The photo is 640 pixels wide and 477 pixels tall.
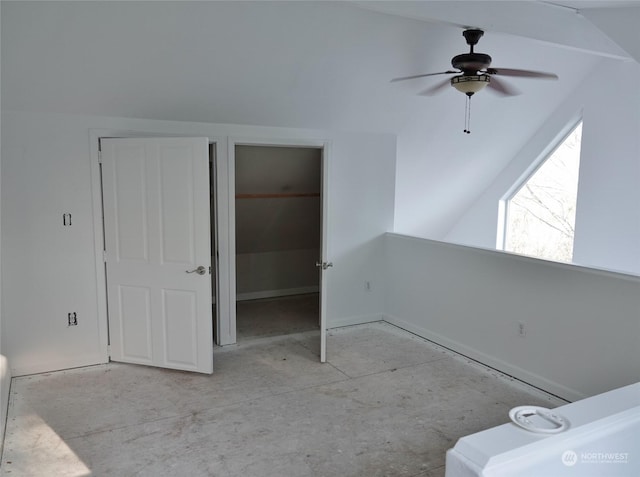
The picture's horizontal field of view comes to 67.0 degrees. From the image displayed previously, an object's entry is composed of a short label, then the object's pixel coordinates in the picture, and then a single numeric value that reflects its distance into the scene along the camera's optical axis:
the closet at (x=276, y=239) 5.38
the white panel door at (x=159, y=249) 3.95
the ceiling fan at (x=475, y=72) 3.25
